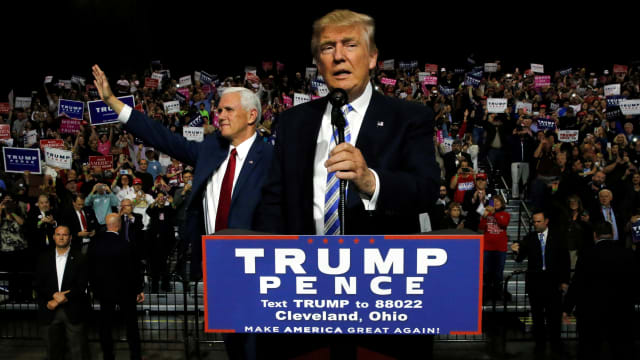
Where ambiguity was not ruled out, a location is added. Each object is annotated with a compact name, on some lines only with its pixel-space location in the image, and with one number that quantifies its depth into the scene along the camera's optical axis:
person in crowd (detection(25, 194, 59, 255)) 10.11
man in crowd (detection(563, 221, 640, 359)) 6.88
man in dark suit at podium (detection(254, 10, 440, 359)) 2.18
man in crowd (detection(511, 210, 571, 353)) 8.20
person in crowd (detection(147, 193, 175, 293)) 10.39
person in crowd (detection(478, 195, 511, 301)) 9.63
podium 1.80
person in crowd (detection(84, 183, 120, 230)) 10.88
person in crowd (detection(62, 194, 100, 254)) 10.12
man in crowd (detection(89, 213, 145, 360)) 7.39
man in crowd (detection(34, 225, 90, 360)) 7.16
